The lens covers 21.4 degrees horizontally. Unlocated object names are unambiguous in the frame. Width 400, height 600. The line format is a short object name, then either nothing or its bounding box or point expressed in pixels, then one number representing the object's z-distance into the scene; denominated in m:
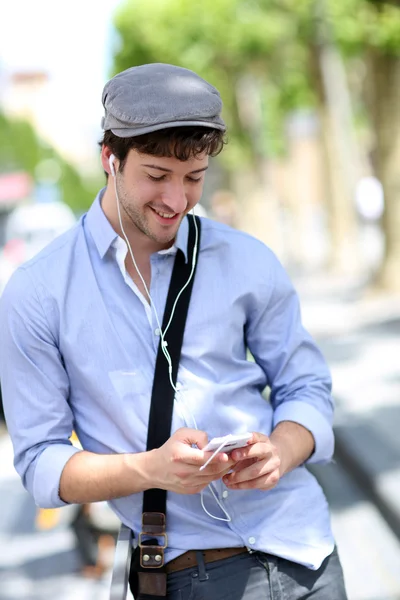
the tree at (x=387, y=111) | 16.20
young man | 2.14
